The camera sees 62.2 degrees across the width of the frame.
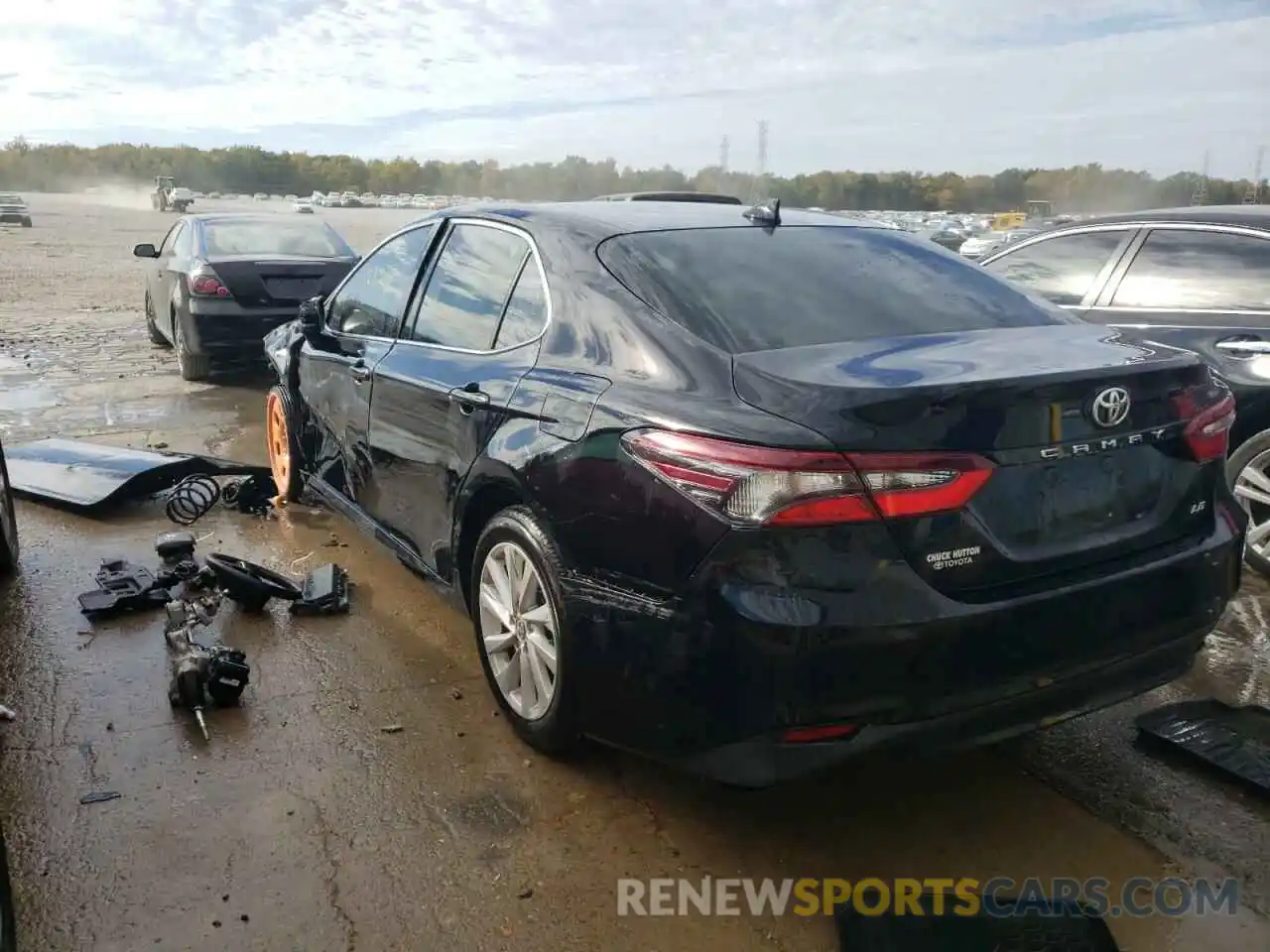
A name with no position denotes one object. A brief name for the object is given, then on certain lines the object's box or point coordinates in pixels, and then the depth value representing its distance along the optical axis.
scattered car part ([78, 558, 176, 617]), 4.38
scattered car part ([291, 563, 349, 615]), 4.45
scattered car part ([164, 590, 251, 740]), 3.55
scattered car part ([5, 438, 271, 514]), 5.81
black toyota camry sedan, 2.35
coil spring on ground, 5.62
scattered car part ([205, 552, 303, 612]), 4.36
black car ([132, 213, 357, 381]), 9.17
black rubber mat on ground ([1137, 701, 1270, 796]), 3.17
